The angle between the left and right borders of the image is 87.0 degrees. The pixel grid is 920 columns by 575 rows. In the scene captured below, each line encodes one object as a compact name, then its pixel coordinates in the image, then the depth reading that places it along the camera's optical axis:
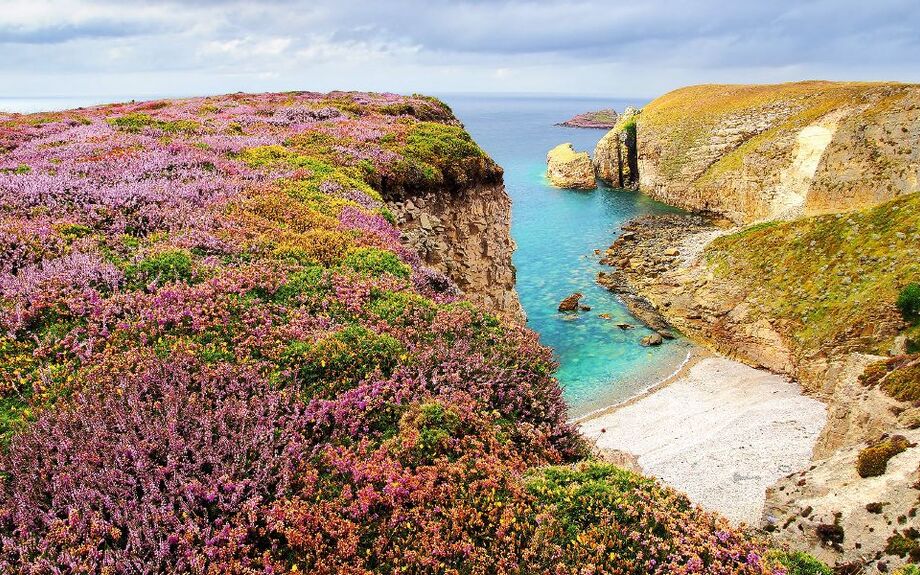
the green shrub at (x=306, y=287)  10.24
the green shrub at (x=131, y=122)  23.19
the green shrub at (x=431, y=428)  6.81
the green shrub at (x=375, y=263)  11.95
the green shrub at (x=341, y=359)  7.92
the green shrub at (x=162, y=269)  9.82
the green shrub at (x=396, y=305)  9.97
